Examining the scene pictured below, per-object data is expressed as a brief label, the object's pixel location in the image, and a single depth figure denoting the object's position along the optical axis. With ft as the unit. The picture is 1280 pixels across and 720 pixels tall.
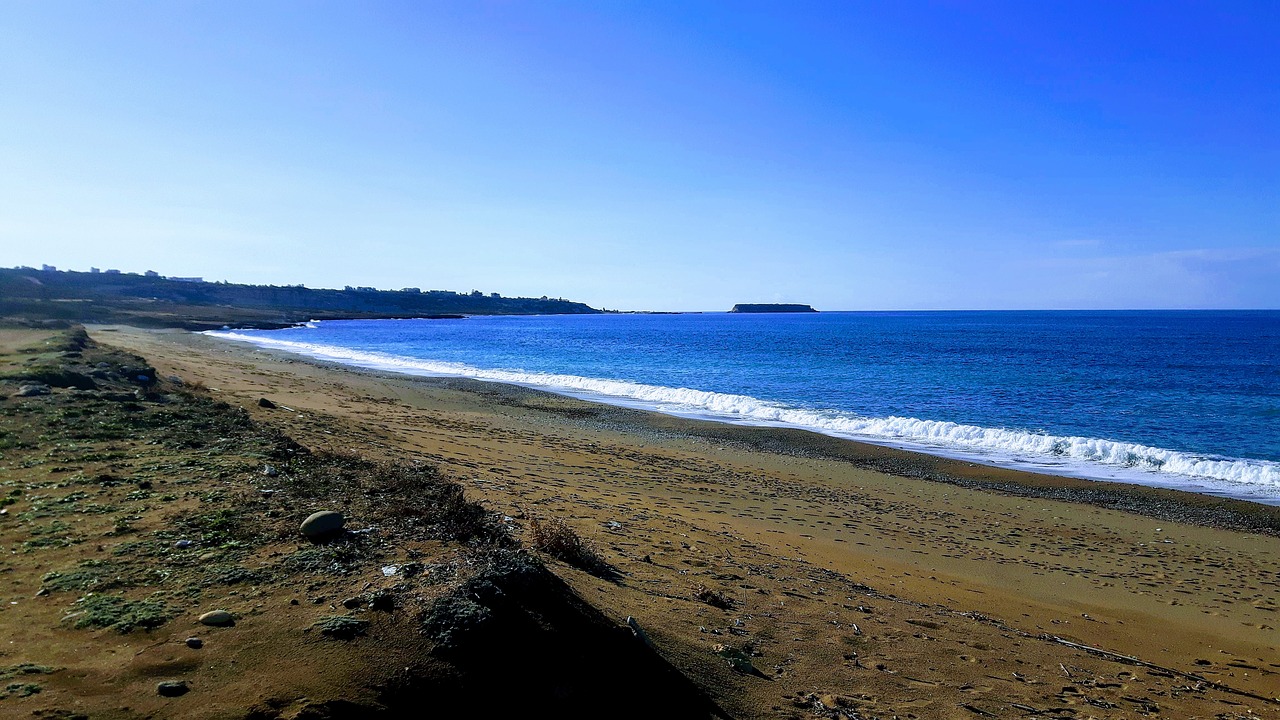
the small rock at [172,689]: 11.21
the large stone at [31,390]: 39.19
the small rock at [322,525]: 18.29
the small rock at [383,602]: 13.79
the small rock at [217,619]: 13.60
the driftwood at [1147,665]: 20.72
